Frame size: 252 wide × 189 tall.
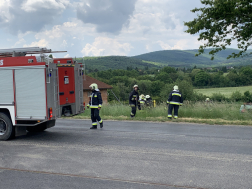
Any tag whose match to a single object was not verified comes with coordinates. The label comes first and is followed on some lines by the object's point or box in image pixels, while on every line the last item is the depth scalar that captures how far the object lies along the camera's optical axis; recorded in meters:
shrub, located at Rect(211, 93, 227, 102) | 68.61
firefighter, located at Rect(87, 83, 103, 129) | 11.02
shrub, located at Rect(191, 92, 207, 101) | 70.81
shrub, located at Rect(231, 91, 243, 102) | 68.36
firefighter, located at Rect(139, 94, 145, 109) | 21.58
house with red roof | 70.44
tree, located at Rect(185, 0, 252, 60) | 17.02
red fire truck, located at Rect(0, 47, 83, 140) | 8.33
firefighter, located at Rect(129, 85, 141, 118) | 14.32
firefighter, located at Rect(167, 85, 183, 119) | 13.56
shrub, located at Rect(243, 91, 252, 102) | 62.04
